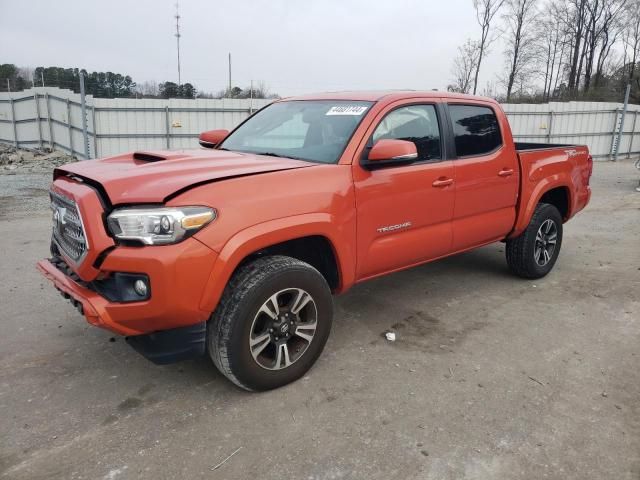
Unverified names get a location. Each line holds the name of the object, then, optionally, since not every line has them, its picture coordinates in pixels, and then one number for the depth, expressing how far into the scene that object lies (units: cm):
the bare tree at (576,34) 3438
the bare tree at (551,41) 3494
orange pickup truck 261
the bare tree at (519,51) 3259
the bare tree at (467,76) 3106
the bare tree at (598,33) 3425
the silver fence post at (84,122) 1401
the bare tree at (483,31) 3080
